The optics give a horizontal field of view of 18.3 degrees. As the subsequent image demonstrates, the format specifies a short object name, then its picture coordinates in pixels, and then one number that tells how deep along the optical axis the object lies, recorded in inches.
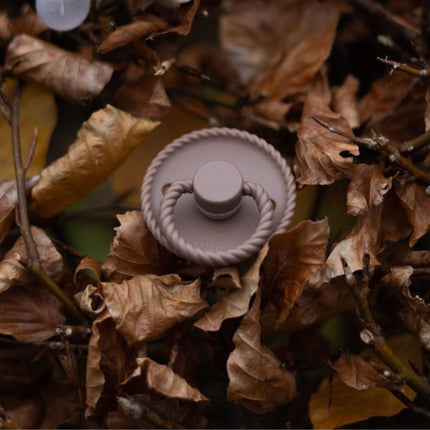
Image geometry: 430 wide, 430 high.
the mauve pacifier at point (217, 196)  14.1
